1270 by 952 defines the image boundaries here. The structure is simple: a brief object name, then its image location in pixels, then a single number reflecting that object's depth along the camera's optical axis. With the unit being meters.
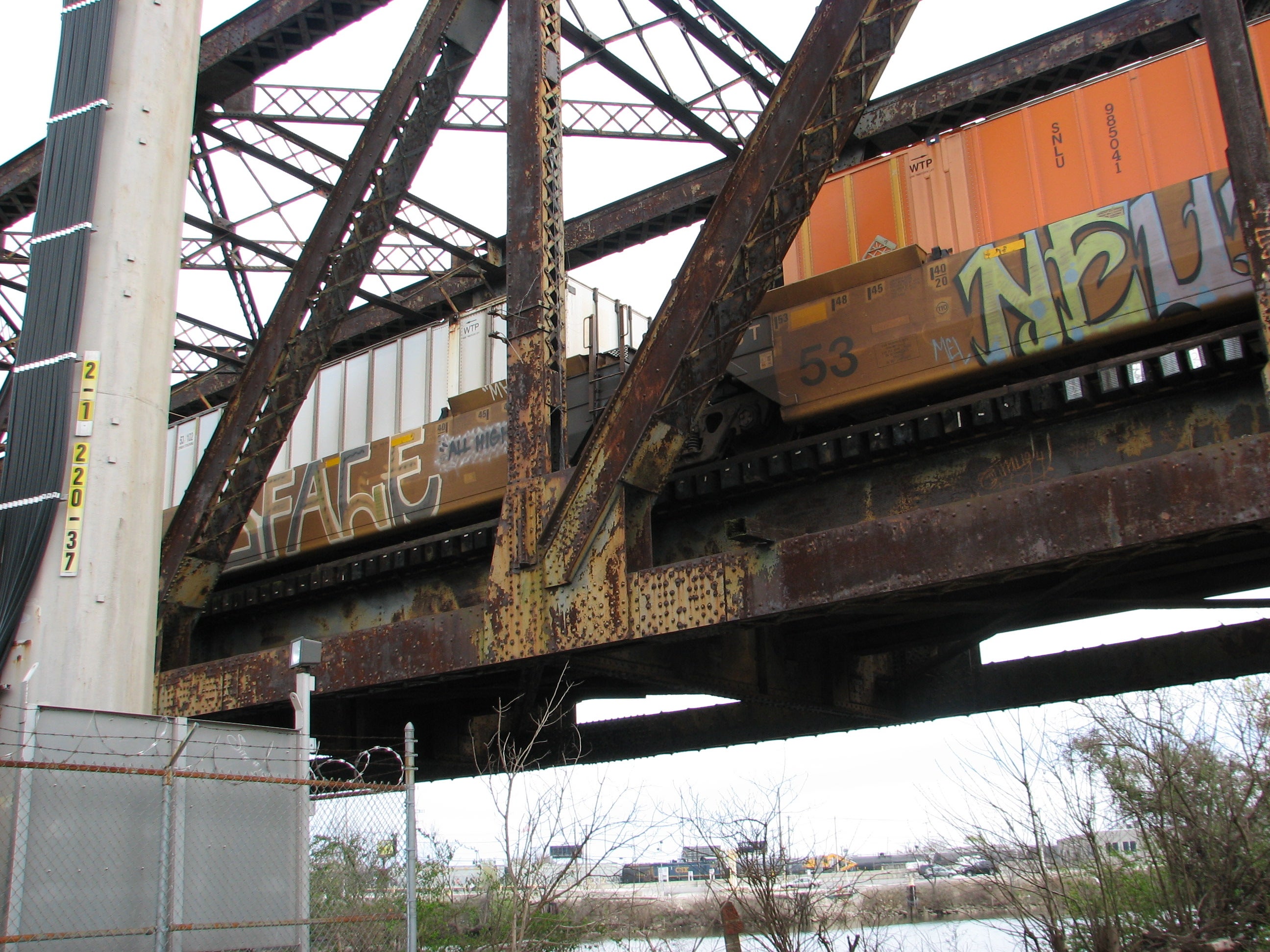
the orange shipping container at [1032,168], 9.62
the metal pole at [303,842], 6.59
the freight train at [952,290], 8.16
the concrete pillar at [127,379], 8.40
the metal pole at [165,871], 5.63
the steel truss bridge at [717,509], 7.16
